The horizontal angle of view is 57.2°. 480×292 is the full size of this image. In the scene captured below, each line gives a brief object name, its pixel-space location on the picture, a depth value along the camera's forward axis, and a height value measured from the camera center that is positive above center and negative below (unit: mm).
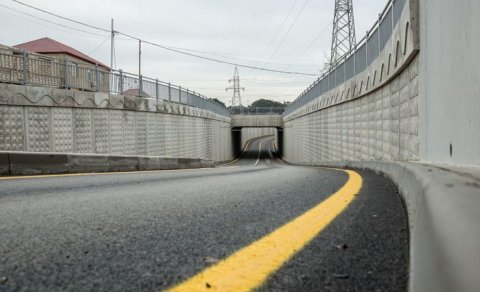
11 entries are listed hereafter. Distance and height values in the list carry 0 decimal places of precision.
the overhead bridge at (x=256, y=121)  55656 +3010
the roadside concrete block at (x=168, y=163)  16266 -651
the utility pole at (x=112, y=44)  48341 +11399
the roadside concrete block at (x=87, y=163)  11383 -420
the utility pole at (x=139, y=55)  46569 +9803
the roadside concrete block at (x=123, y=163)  12862 -493
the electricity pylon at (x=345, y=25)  43656 +12101
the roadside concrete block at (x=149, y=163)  14623 -561
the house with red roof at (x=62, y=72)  15352 +2889
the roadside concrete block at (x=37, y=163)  9992 -349
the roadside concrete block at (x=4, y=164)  9695 -331
